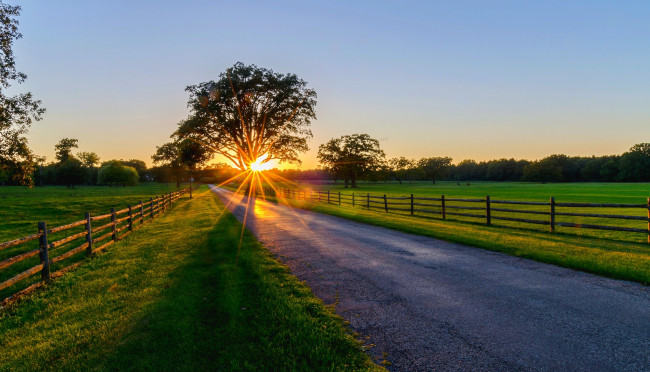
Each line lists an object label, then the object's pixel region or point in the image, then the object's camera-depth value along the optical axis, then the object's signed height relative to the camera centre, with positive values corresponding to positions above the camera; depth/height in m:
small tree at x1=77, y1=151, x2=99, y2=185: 144.00 +11.03
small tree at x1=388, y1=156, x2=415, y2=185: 112.15 +3.82
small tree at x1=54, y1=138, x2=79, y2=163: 114.22 +12.67
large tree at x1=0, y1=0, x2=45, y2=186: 18.95 +3.57
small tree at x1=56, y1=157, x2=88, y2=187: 86.88 +2.84
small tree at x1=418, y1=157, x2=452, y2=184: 134.00 +3.87
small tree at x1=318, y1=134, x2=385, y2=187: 77.38 +4.95
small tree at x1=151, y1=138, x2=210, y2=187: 36.17 +3.23
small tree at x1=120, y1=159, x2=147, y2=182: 148.00 +7.92
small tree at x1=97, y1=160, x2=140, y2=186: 96.62 +2.01
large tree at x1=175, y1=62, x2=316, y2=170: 33.31 +7.08
